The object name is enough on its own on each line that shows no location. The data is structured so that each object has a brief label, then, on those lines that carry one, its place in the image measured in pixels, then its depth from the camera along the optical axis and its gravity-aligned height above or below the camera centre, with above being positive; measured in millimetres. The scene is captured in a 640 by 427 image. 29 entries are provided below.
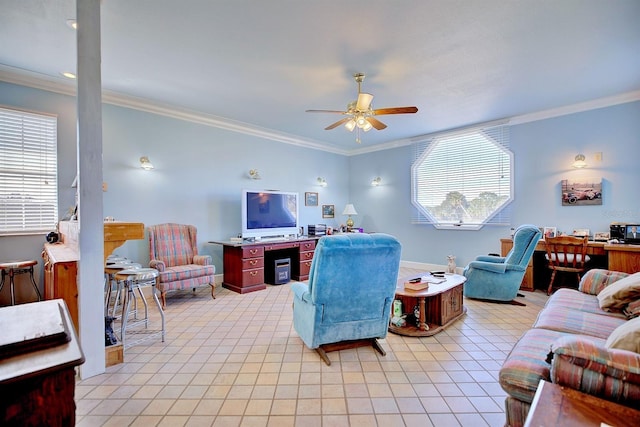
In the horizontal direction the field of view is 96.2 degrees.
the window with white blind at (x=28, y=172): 3281 +484
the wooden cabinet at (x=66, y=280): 2100 -500
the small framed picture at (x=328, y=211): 6824 +20
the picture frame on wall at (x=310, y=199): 6404 +294
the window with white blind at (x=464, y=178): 5090 +638
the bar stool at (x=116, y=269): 2628 -524
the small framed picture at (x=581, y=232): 4225 -319
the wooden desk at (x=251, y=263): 4441 -836
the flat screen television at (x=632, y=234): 3701 -308
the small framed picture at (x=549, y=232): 4395 -330
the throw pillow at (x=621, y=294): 2051 -615
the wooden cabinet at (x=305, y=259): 5312 -875
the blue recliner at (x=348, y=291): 2150 -629
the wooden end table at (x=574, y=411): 858 -640
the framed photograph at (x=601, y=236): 4027 -363
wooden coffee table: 2867 -1029
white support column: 2070 +200
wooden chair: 3857 -607
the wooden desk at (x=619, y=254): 3496 -558
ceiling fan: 3185 +1143
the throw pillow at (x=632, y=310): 1959 -693
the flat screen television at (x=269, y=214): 4844 -29
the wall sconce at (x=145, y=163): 4161 +725
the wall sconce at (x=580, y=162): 4289 +734
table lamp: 6404 -6
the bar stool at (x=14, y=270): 3021 -628
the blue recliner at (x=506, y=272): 3736 -822
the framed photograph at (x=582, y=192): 4207 +286
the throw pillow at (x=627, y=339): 1173 -543
